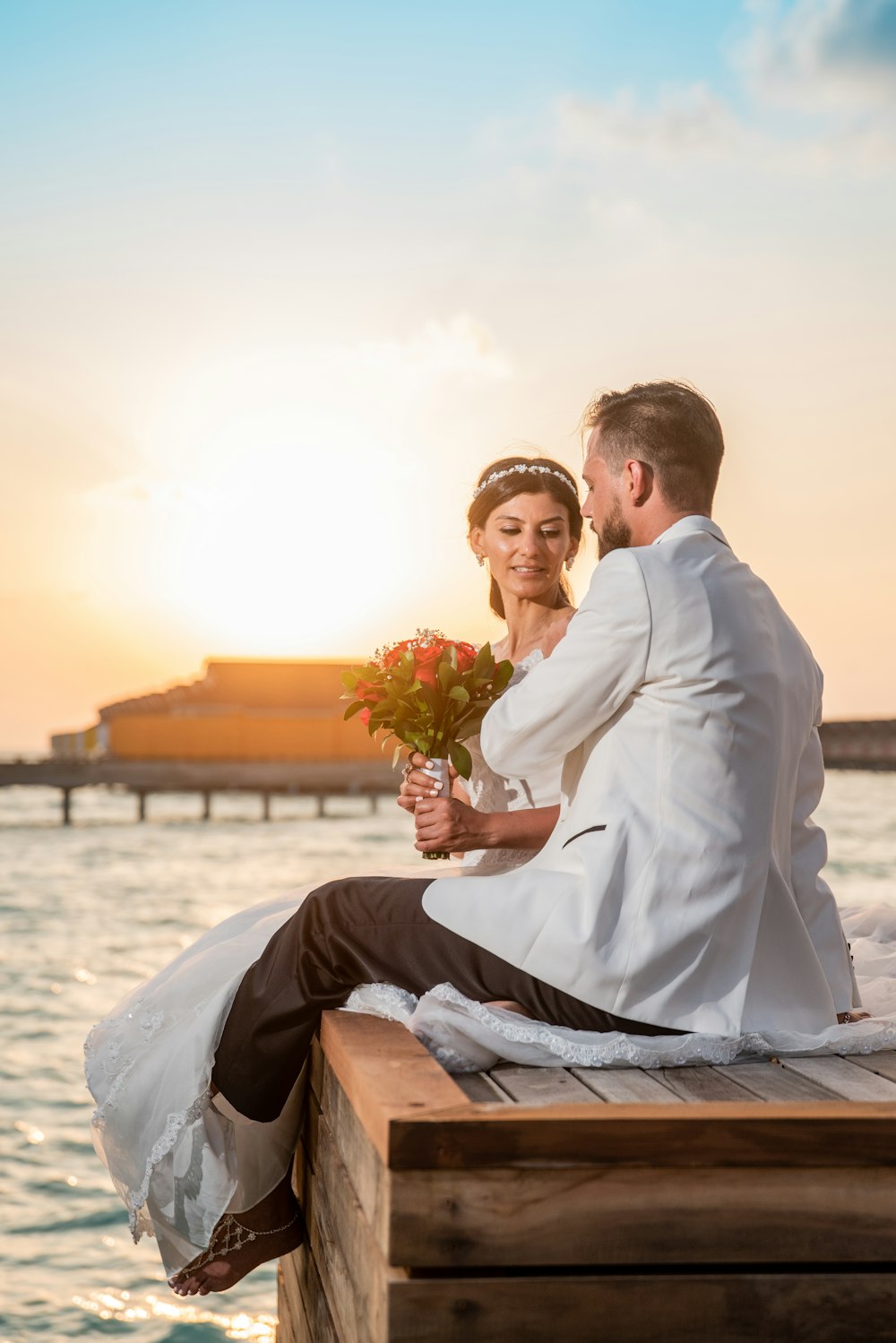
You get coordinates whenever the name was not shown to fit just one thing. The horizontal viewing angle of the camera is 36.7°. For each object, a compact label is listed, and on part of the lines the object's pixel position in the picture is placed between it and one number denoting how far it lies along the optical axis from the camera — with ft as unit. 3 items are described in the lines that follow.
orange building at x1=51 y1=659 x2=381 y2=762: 167.32
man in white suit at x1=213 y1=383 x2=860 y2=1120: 8.17
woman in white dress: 10.00
